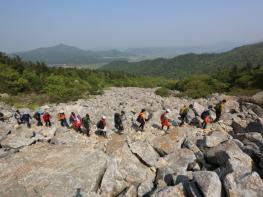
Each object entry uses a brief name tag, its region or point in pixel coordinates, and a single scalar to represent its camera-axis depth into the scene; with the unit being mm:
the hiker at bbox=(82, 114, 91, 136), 10198
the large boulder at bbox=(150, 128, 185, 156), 8362
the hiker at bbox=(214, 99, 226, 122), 11568
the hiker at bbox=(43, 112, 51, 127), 11116
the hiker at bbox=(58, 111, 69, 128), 11029
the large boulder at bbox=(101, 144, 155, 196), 6620
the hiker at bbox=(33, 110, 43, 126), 11366
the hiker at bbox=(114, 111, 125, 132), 10454
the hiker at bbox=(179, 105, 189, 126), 11209
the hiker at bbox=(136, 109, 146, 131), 10410
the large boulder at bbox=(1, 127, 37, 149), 8545
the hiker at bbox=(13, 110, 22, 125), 11542
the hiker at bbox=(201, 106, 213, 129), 10907
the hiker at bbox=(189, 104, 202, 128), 11401
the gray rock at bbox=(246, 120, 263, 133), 9653
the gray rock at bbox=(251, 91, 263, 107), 15066
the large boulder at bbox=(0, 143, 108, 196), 6272
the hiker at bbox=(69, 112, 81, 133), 10489
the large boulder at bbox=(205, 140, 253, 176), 6333
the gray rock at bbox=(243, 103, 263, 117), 13496
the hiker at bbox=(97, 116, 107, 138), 9784
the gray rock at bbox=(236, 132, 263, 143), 8340
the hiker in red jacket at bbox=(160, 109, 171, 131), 10672
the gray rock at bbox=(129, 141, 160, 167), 7765
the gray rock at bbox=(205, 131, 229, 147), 8436
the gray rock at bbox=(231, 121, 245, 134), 10445
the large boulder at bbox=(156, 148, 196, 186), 6590
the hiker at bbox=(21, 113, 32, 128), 11194
